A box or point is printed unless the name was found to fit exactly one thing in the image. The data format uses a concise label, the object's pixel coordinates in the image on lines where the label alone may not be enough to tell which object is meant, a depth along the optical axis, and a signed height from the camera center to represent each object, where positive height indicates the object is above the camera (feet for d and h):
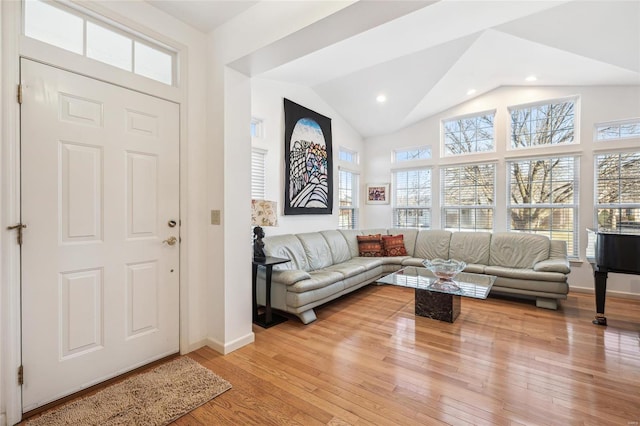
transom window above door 5.88 +3.91
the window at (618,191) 13.21 +0.98
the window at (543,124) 14.75 +4.66
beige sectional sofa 10.54 -2.48
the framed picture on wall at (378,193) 20.17 +1.26
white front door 5.76 -0.48
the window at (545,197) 14.66 +0.76
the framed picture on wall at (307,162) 14.52 +2.66
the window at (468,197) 16.85 +0.87
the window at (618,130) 13.23 +3.89
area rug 5.49 -4.00
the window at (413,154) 18.84 +3.88
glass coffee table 9.98 -2.71
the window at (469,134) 16.85 +4.70
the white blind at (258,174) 13.11 +1.67
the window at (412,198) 19.03 +0.88
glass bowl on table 10.61 -2.23
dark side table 10.08 -3.07
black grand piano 8.84 -1.47
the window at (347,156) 18.92 +3.79
